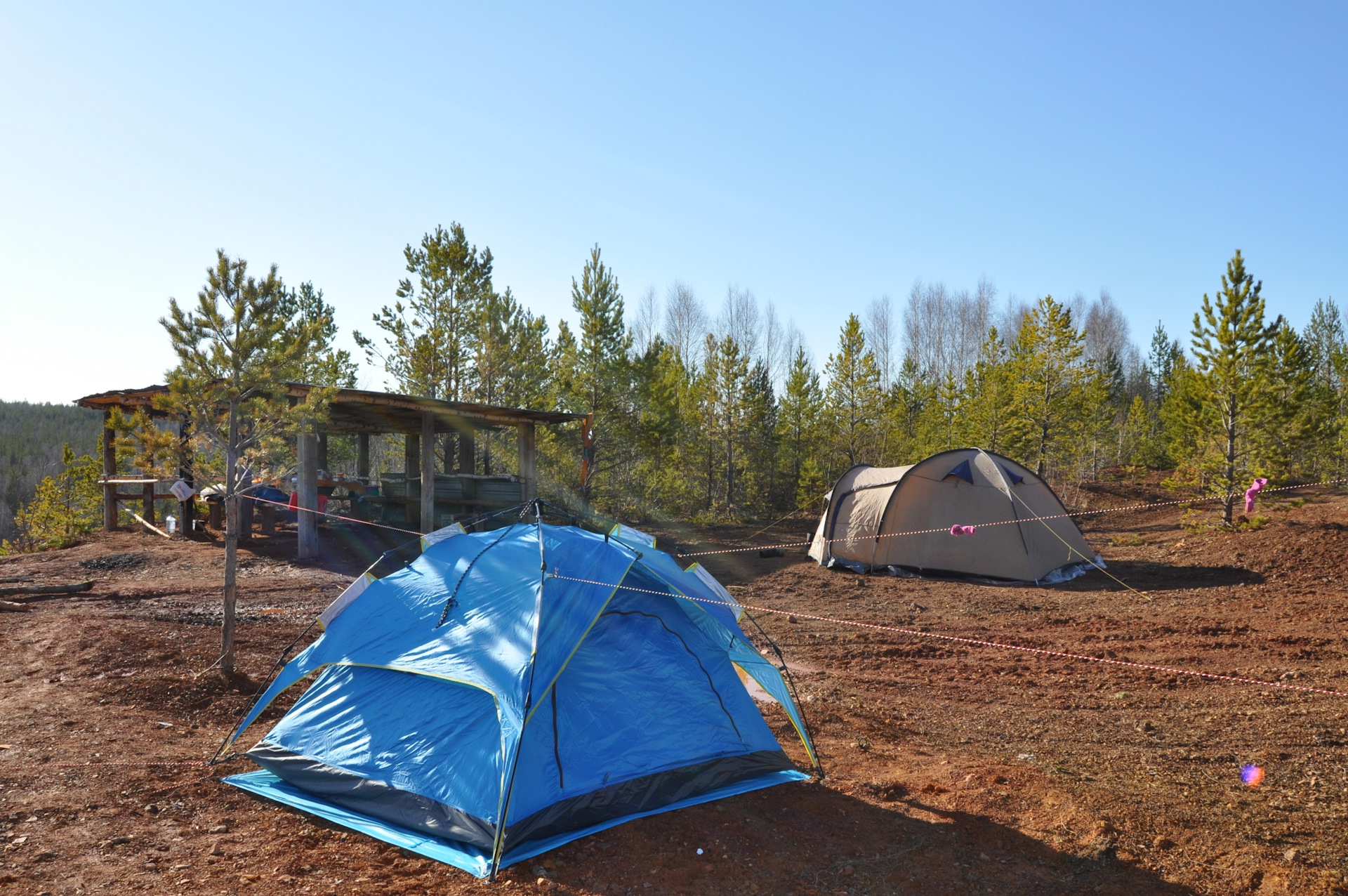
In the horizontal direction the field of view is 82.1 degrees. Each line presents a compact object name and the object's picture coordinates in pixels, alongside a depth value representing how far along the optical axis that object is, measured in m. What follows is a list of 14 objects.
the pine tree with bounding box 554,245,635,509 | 21.86
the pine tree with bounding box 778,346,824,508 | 27.75
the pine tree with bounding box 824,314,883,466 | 26.31
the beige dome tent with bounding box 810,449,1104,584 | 13.23
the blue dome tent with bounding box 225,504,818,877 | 4.16
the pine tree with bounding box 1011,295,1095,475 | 24.64
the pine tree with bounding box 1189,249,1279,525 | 16.28
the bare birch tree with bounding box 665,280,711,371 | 39.16
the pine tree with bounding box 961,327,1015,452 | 26.81
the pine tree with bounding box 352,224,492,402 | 21.53
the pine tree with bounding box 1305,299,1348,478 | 24.67
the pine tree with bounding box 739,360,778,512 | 26.31
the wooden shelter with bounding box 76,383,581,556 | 14.10
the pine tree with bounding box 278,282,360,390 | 23.08
